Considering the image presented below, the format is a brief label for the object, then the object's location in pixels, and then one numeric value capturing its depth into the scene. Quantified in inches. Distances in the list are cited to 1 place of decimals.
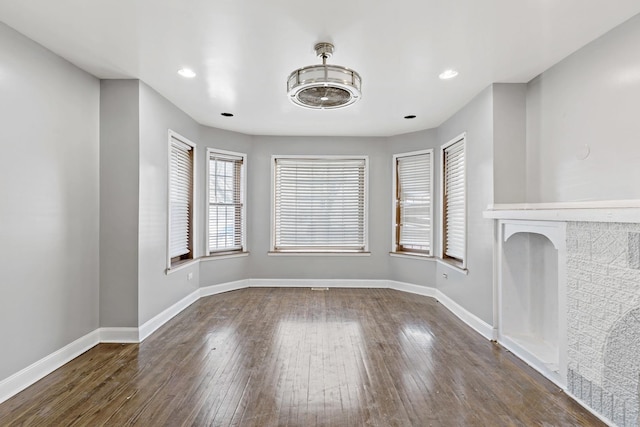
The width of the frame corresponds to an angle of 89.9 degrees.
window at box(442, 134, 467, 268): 159.0
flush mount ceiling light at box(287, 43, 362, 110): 93.4
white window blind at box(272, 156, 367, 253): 215.9
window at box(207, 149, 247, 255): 195.8
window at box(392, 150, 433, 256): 197.3
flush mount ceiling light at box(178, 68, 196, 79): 117.5
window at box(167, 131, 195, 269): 156.9
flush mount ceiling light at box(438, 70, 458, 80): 117.1
